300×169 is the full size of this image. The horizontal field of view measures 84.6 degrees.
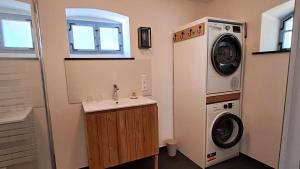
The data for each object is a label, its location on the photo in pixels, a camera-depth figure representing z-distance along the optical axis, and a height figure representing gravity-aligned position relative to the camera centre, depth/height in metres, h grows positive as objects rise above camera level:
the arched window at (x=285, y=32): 1.88 +0.38
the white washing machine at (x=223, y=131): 1.98 -0.83
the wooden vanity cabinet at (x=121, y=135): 1.60 -0.70
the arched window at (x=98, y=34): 2.14 +0.47
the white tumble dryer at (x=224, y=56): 1.88 +0.12
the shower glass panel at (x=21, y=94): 1.11 -0.19
